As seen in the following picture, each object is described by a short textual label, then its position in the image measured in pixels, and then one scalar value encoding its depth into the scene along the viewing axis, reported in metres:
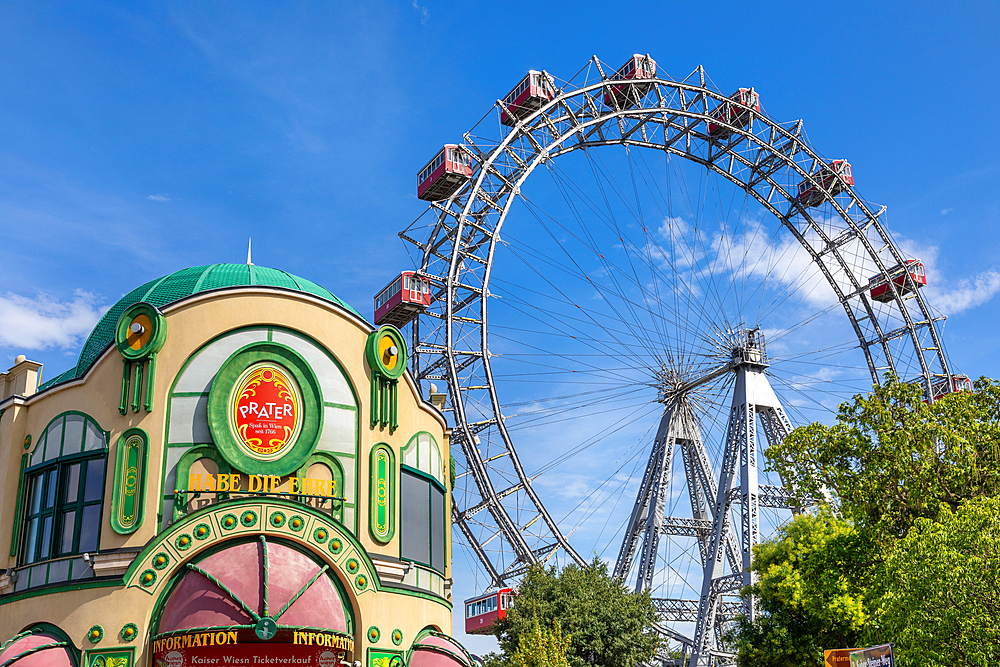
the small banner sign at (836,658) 20.83
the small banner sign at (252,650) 22.80
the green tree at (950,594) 19.81
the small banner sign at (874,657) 17.52
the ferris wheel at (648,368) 44.34
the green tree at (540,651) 30.61
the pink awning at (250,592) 23.03
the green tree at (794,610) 33.81
